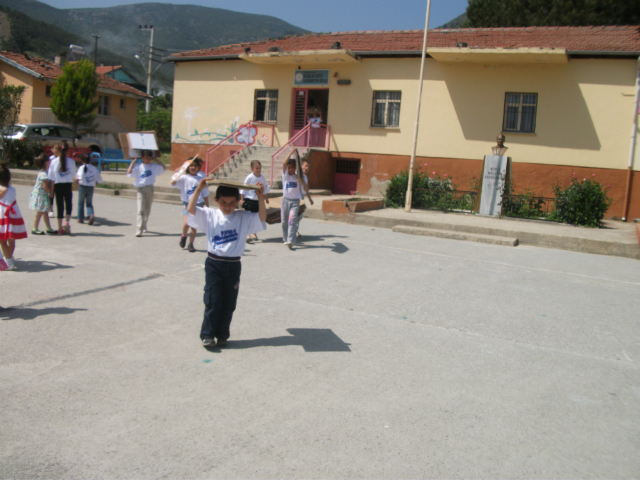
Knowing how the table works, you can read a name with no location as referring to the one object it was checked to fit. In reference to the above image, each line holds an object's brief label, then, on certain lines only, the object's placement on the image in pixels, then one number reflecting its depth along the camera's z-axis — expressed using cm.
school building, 1752
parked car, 2239
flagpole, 1505
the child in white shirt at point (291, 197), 978
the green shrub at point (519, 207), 1528
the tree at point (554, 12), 2364
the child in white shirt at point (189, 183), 902
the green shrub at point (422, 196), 1606
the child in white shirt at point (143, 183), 1013
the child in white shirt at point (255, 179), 902
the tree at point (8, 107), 2114
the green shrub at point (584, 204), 1421
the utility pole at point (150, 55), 4472
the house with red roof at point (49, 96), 3158
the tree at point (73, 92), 2902
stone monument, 1499
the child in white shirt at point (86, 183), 1080
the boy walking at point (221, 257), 459
